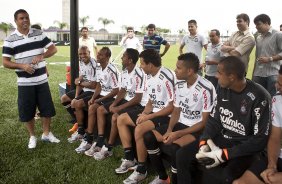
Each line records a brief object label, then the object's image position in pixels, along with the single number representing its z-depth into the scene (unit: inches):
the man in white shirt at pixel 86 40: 400.5
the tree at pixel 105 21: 3265.3
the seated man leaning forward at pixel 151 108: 151.9
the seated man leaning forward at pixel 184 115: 131.2
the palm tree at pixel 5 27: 2786.4
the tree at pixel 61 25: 3201.3
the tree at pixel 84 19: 2978.6
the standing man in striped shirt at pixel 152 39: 317.5
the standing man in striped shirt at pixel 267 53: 192.7
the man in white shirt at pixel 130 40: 438.6
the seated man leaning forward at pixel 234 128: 104.9
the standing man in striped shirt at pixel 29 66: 183.8
